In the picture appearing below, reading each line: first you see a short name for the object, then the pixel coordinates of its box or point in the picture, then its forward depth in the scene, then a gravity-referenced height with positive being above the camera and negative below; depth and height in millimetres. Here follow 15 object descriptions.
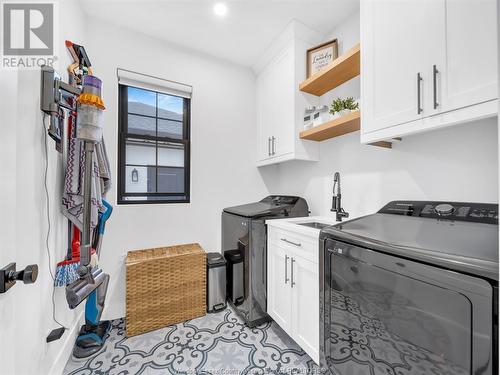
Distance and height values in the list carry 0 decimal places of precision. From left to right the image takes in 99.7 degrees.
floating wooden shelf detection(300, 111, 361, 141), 1569 +504
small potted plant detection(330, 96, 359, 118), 1702 +669
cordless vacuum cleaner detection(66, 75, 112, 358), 1118 +197
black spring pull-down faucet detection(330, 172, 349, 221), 1744 -143
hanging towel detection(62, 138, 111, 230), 1384 -3
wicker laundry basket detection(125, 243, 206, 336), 1834 -919
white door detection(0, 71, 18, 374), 684 -93
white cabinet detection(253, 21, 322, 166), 2055 +959
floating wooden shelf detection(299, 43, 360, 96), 1576 +967
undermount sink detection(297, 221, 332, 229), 1888 -332
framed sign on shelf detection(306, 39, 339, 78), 1919 +1239
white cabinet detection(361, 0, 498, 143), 912 +631
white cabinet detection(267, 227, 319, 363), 1430 -763
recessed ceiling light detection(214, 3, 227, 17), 1824 +1581
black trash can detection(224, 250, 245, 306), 2051 -899
